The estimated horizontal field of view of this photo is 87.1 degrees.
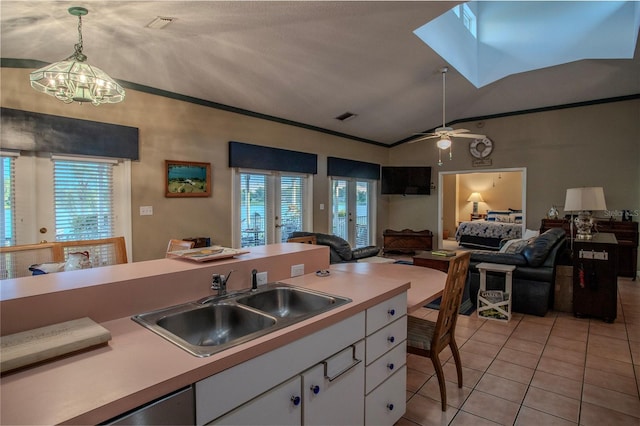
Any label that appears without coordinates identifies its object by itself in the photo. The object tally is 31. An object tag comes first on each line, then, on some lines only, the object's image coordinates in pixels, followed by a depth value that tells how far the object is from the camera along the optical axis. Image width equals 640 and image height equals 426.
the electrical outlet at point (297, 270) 2.16
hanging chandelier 2.18
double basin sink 1.36
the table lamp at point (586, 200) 4.51
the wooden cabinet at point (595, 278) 3.65
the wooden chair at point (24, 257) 2.17
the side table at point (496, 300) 3.79
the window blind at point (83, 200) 3.58
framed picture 4.34
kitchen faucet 1.66
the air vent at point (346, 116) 6.02
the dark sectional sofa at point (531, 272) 3.87
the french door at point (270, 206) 5.33
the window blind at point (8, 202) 3.22
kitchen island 0.83
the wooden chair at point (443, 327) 2.15
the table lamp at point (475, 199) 10.99
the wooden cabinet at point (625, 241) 5.62
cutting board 0.95
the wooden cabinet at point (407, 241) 7.90
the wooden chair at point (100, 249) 2.51
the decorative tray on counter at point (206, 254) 1.78
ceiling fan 4.63
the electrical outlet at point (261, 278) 1.92
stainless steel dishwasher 0.86
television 7.98
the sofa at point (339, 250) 4.09
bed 7.83
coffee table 4.35
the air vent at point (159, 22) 2.86
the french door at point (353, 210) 7.25
